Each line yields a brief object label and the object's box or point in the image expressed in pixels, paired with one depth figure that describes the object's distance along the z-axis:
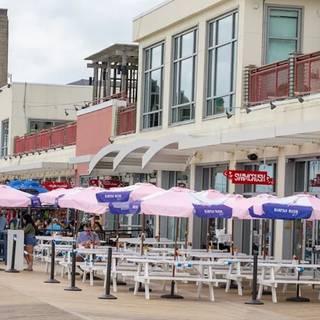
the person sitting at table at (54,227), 35.72
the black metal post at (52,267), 21.98
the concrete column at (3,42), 68.50
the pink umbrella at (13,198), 27.14
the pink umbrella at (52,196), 27.02
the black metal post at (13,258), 25.06
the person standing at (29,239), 25.89
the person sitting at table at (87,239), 24.41
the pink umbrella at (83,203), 25.00
